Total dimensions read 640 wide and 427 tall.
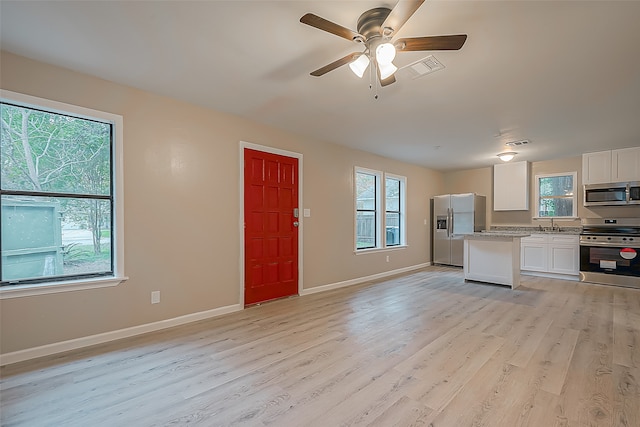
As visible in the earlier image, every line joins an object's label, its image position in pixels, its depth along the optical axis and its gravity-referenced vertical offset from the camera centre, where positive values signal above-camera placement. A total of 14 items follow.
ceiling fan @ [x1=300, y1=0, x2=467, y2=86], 1.66 +1.07
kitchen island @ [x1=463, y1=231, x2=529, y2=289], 4.94 -0.81
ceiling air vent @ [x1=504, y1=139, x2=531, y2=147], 4.91 +1.14
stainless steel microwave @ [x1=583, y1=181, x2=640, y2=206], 5.33 +0.31
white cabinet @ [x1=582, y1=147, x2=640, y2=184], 5.30 +0.83
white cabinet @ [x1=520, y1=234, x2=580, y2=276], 5.68 -0.85
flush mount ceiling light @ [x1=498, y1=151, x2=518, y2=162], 5.56 +1.05
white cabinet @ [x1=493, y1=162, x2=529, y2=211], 6.52 +0.55
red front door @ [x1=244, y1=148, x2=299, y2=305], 3.95 -0.21
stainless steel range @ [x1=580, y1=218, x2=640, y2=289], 5.00 -0.72
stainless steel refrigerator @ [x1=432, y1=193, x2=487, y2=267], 6.86 -0.25
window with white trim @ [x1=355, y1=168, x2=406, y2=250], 5.77 +0.04
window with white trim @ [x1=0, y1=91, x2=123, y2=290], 2.49 +0.17
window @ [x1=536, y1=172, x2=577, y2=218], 6.14 +0.33
